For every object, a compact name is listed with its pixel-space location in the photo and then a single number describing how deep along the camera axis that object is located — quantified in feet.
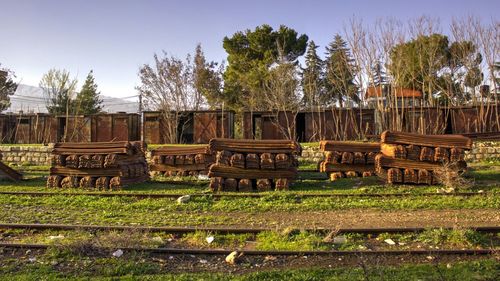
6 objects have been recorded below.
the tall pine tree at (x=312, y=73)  124.47
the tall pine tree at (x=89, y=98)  159.22
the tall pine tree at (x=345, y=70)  95.40
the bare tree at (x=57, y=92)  141.75
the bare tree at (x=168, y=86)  120.38
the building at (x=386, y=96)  84.22
